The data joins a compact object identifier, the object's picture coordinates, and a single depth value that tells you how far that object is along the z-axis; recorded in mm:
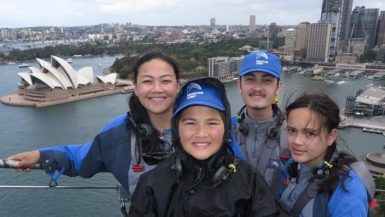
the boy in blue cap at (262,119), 698
